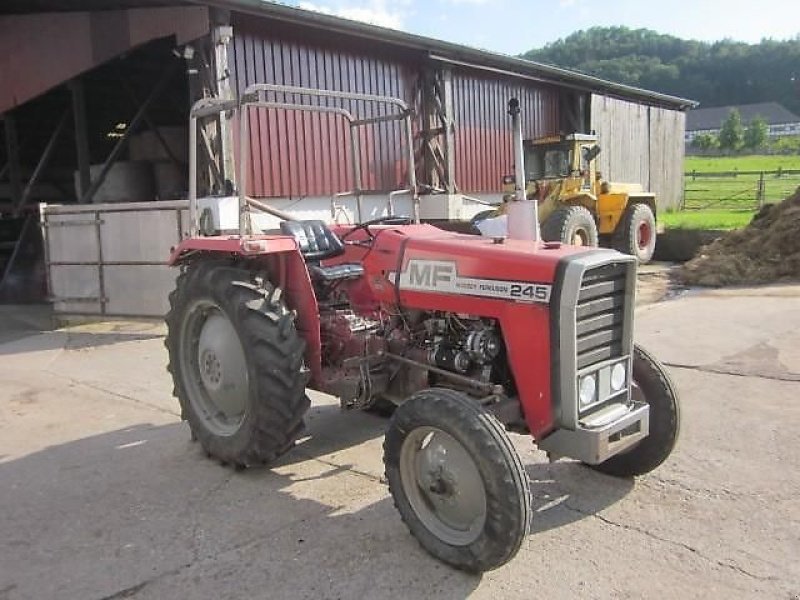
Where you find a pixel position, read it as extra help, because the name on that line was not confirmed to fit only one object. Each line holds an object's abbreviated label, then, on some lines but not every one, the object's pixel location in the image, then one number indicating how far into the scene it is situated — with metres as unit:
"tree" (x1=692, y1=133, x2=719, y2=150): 71.69
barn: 9.37
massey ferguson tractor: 3.16
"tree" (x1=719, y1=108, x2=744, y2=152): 69.56
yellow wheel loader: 12.12
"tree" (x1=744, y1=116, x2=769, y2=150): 71.19
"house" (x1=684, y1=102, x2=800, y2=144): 88.00
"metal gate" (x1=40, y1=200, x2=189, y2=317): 9.34
